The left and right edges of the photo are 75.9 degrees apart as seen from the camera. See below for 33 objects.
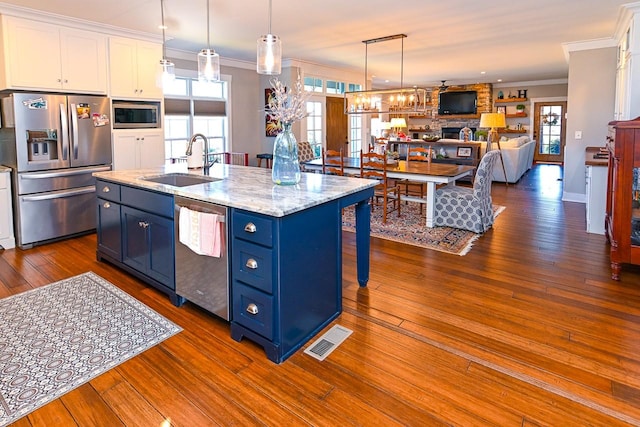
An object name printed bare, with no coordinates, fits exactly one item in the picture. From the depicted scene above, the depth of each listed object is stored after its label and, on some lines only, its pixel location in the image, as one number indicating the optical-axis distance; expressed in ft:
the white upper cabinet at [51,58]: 13.73
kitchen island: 7.52
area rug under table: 14.78
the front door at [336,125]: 30.25
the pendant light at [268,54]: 9.97
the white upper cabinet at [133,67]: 16.49
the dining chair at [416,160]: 18.51
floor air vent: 7.92
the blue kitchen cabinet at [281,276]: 7.45
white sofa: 28.81
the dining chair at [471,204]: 15.93
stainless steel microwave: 16.72
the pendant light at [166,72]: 12.27
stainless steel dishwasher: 8.41
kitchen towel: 8.31
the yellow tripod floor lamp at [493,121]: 29.27
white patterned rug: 6.86
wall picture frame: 26.82
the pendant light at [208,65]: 11.16
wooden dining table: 16.53
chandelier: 22.07
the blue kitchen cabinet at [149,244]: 9.87
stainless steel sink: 11.35
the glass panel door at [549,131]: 42.16
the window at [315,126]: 28.50
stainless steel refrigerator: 14.10
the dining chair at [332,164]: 19.06
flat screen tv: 44.60
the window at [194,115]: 23.14
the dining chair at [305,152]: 24.34
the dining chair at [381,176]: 17.61
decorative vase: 9.23
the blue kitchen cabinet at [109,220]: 11.71
